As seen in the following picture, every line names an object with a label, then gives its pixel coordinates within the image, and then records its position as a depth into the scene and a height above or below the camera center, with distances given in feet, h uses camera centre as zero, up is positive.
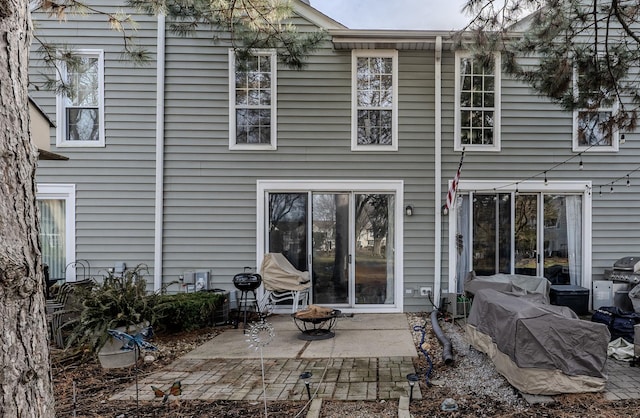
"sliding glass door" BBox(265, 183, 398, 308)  22.47 -1.69
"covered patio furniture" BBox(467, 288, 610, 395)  10.38 -3.88
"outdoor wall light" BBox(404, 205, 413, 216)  22.08 +0.23
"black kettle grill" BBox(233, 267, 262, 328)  19.26 -3.70
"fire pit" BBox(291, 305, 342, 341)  17.10 -5.04
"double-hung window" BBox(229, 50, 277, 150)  22.47 +6.66
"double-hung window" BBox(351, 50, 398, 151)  22.54 +6.94
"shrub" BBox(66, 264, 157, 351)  13.69 -3.88
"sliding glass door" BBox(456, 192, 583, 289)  22.30 -1.18
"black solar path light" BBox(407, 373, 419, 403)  10.18 -4.60
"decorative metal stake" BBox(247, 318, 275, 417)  9.48 -5.81
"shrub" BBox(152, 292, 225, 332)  17.72 -4.90
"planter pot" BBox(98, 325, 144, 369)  13.83 -5.44
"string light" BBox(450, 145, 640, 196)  22.12 +2.25
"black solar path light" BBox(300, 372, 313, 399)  10.62 -4.75
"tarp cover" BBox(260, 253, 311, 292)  19.85 -3.49
